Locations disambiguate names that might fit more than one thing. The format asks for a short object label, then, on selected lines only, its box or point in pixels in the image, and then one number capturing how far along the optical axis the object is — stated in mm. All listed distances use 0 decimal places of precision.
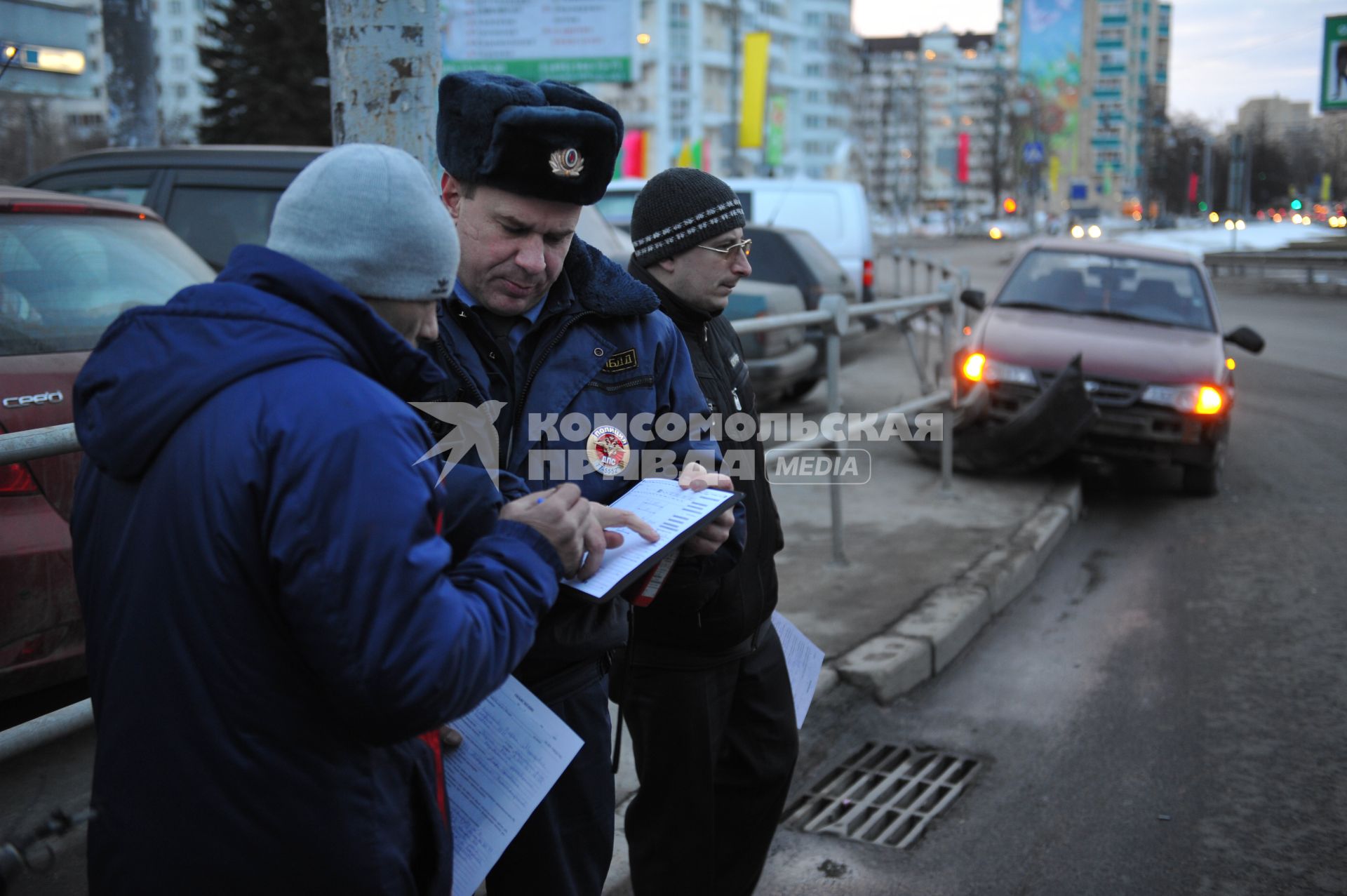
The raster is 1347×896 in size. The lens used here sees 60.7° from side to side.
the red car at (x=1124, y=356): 7816
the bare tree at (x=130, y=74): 8570
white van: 15312
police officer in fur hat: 1995
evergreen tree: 29719
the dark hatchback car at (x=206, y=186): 6551
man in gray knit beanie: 1337
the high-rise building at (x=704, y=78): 82000
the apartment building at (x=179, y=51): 95938
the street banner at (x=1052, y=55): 62656
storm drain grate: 3670
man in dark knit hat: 2689
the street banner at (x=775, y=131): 42562
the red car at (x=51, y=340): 3197
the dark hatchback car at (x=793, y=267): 11500
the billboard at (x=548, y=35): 23312
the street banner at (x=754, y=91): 30594
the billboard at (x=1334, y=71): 23672
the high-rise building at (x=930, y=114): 107312
